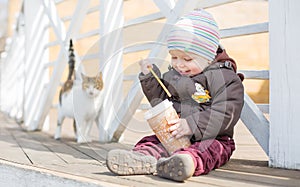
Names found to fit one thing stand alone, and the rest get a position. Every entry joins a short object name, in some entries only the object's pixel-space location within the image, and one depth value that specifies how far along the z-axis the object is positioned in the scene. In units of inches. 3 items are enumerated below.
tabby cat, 101.8
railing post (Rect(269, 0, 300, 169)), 73.5
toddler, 71.1
